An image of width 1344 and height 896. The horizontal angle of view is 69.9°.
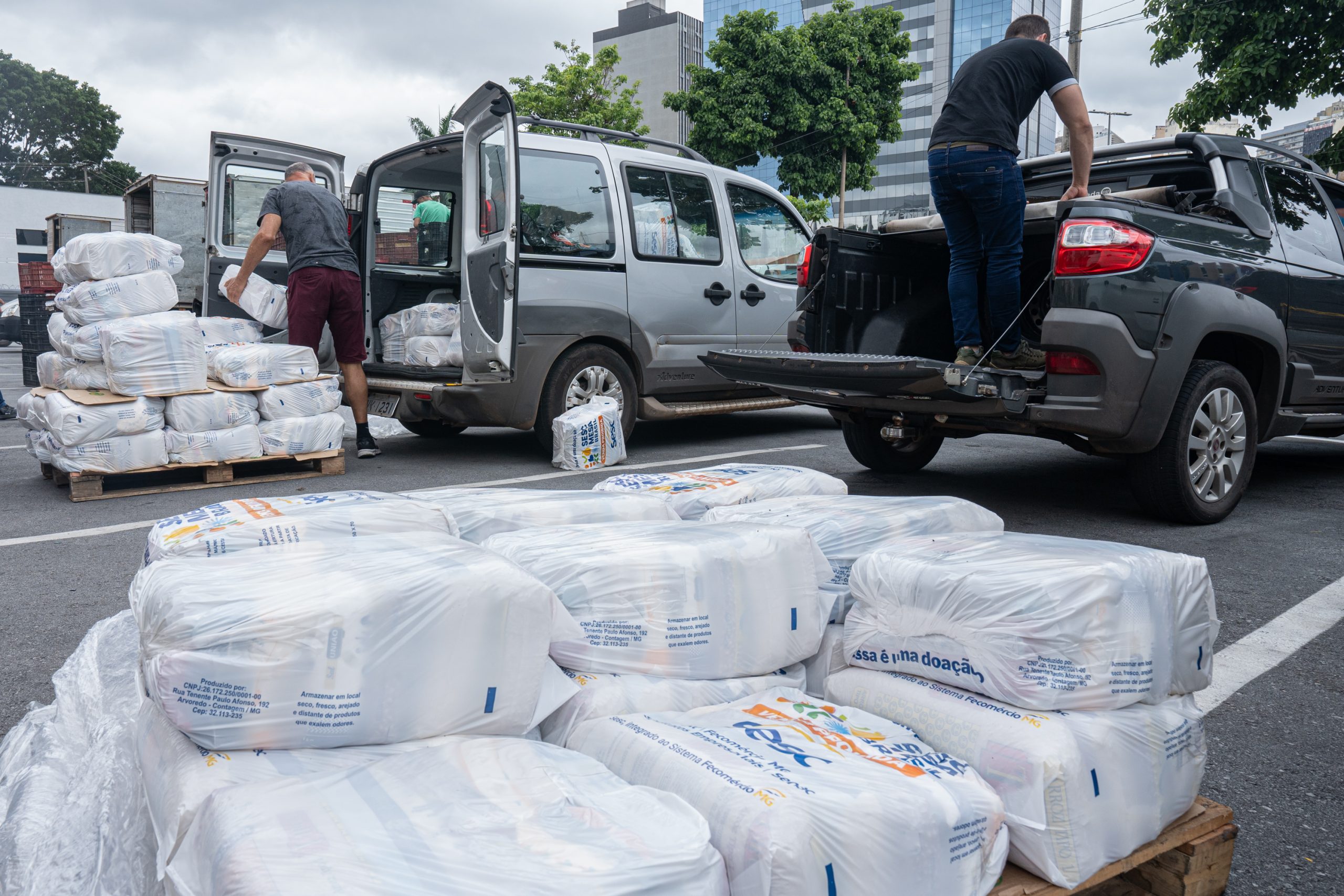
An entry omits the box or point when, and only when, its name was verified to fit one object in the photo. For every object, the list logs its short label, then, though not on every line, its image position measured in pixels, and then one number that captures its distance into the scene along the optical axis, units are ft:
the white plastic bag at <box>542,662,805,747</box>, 5.52
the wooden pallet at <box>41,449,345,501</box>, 16.70
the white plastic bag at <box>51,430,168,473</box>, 16.57
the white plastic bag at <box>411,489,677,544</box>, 7.27
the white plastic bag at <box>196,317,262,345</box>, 20.03
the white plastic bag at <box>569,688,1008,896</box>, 4.16
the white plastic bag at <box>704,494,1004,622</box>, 7.14
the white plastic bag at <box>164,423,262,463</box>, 17.65
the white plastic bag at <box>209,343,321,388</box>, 18.48
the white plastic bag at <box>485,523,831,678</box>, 5.87
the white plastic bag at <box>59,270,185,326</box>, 17.42
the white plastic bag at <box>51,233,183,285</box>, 17.34
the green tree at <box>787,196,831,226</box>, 91.06
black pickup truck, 13.15
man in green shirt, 24.61
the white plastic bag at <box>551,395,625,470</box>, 19.44
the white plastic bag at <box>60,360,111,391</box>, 17.61
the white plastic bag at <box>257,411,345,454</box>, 18.78
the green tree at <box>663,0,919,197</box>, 82.48
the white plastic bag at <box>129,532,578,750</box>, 4.63
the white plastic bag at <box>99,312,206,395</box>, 17.12
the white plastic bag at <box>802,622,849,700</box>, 6.63
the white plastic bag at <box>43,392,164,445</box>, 16.53
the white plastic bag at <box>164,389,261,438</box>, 17.67
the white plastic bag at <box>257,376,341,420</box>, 18.86
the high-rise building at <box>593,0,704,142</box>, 302.86
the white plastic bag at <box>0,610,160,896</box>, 4.78
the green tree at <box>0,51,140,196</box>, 179.01
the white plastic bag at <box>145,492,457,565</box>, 6.16
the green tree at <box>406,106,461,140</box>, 118.40
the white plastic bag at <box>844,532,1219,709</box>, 5.46
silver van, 19.47
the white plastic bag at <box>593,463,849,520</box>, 8.25
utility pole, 64.39
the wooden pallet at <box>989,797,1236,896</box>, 5.41
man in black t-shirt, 14.34
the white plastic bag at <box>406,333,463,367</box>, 21.67
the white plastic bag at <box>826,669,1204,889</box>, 4.95
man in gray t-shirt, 20.93
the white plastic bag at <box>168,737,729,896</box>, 3.62
